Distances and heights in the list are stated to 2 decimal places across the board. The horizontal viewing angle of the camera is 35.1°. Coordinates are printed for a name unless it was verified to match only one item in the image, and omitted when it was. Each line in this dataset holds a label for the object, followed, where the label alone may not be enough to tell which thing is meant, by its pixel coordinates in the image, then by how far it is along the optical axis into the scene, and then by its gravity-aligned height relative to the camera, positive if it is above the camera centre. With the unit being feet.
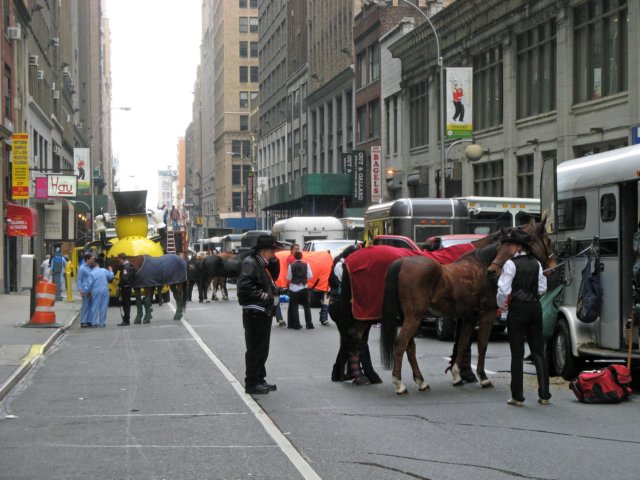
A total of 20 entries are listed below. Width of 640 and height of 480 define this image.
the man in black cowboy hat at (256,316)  41.42 -3.58
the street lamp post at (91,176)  198.81 +11.32
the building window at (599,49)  103.86 +19.28
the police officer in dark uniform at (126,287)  86.17 -4.94
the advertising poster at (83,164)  205.87 +13.41
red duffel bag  37.83 -5.95
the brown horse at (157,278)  87.71 -4.23
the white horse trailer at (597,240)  41.19 -0.51
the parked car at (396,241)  75.66 -0.96
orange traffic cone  79.15 -6.19
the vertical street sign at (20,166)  128.67 +8.16
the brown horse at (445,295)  40.81 -2.71
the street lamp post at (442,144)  122.01 +10.44
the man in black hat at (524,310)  37.65 -3.06
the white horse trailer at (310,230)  146.82 -0.16
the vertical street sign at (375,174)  195.21 +10.61
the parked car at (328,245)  109.81 -1.78
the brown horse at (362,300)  43.09 -3.04
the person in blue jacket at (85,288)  84.48 -4.90
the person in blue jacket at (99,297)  84.94 -5.68
